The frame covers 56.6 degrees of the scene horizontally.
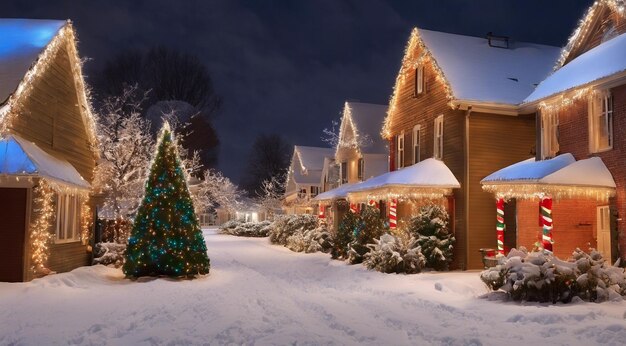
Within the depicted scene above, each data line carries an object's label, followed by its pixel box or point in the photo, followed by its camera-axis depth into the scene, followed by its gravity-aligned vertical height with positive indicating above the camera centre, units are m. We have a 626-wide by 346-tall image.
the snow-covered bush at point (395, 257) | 18.44 -1.45
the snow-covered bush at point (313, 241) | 28.77 -1.55
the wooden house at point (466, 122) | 20.64 +3.35
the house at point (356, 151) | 36.47 +3.86
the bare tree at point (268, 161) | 82.75 +7.07
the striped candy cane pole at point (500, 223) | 18.61 -0.33
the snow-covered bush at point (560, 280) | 11.93 -1.37
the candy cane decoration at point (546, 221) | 15.95 -0.22
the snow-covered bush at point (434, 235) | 19.89 -0.82
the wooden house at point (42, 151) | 13.98 +1.54
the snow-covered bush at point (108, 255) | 20.33 -1.65
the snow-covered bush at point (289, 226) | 33.75 -0.91
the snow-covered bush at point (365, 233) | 21.56 -0.82
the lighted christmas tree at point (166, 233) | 16.02 -0.68
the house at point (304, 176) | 55.94 +3.48
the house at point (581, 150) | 14.99 +1.79
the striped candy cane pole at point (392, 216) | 23.16 -0.18
